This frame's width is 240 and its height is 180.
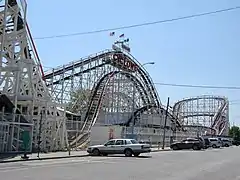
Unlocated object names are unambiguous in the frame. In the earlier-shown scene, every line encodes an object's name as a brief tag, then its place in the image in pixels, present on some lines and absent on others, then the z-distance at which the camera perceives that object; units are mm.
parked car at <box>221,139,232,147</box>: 71388
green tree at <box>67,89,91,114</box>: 60750
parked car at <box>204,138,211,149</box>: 58294
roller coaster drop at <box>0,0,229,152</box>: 31922
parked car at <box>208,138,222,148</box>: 63688
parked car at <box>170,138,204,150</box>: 51062
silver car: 32250
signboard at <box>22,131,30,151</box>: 29331
